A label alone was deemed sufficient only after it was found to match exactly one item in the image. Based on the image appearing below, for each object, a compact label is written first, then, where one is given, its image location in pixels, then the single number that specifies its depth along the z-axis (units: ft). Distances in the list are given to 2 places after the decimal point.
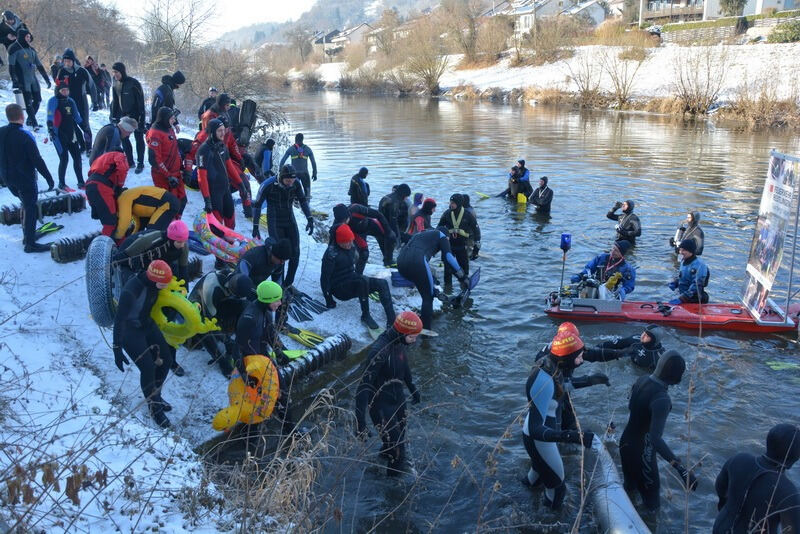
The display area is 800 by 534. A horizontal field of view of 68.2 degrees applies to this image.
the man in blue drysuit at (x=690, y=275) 29.04
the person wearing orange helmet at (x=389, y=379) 17.35
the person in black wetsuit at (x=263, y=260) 21.77
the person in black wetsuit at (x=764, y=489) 12.48
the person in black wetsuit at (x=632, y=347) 19.38
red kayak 28.37
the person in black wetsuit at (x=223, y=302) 20.20
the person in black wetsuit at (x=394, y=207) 36.01
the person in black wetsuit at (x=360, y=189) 38.58
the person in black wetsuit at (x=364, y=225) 30.19
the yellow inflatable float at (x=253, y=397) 17.17
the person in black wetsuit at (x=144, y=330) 17.34
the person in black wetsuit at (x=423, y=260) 27.58
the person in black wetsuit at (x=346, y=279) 27.14
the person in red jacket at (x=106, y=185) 22.90
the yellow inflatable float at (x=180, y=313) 18.35
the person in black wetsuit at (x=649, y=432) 15.31
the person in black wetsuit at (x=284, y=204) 27.17
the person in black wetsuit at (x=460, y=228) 31.89
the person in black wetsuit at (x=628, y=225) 36.73
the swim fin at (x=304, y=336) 25.13
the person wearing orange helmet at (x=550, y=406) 15.96
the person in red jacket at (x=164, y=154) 27.86
